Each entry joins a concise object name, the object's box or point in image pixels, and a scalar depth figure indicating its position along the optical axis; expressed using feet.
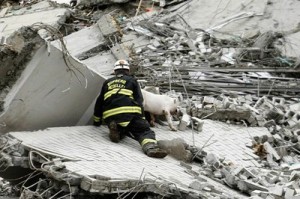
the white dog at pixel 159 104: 72.01
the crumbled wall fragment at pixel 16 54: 63.96
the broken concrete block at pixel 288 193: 52.78
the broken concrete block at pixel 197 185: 54.86
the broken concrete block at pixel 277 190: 54.21
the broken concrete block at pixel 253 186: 57.24
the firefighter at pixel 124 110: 65.81
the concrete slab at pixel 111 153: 55.41
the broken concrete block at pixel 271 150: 70.62
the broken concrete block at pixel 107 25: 109.49
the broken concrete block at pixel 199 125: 75.59
